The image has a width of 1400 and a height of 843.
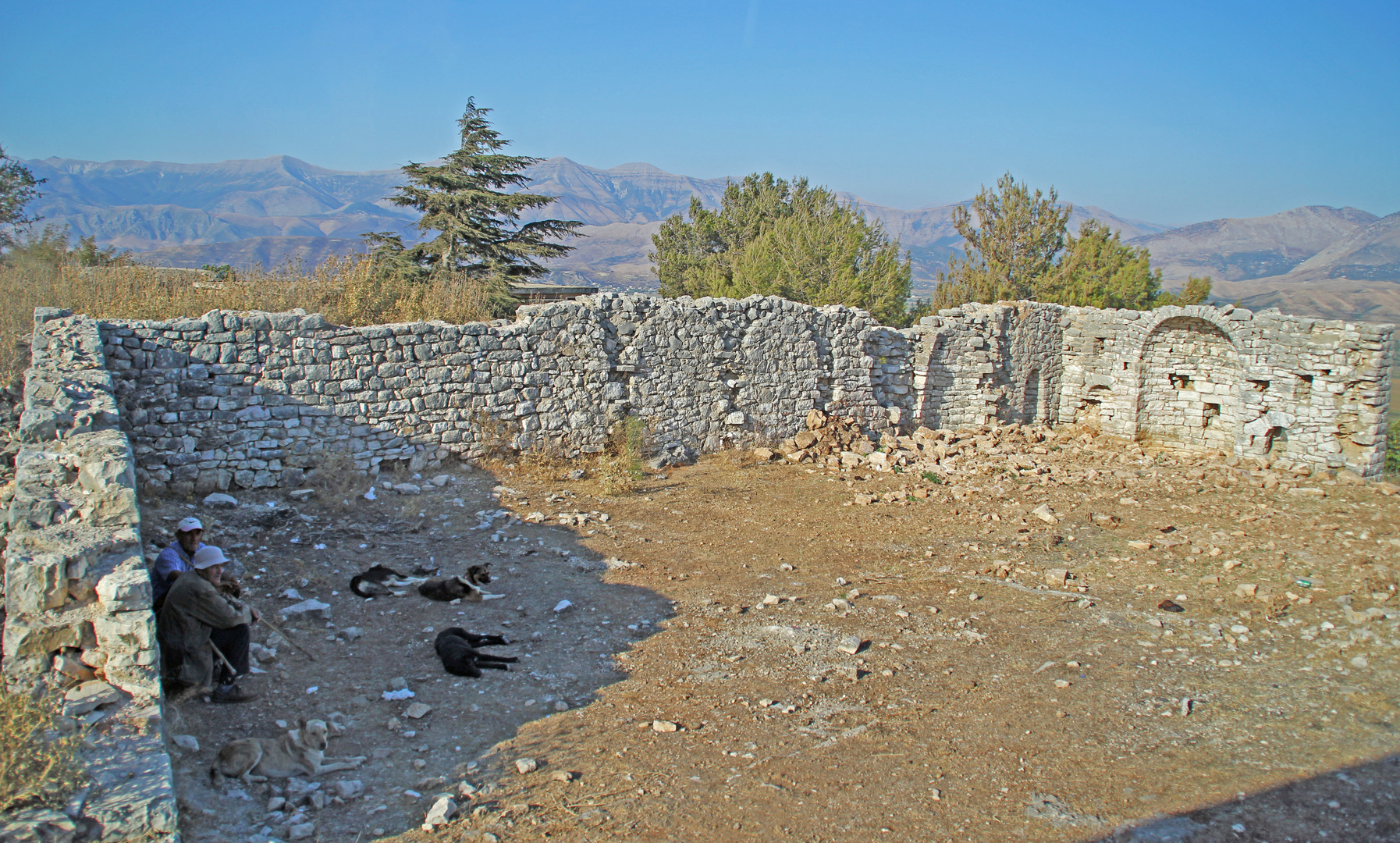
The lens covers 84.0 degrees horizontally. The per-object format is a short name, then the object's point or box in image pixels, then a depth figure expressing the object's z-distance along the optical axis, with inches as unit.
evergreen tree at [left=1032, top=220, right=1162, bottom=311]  748.6
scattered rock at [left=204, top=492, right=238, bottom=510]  331.9
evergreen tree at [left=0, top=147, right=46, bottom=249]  685.3
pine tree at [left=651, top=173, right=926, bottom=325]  715.4
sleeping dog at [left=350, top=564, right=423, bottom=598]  263.9
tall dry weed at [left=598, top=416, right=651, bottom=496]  399.2
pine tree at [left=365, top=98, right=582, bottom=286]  802.8
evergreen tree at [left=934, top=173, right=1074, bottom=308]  804.0
